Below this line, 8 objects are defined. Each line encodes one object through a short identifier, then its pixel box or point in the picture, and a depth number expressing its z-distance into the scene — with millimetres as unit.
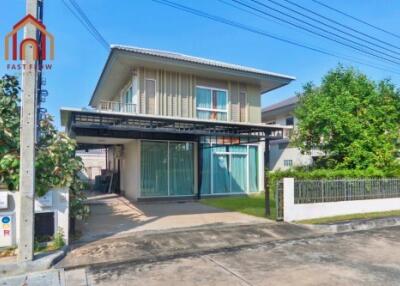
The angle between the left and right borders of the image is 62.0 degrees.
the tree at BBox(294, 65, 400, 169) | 12859
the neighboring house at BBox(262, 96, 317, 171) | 20248
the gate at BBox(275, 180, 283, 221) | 9891
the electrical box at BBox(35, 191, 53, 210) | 6651
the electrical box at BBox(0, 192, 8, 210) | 6262
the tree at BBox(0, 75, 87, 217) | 6508
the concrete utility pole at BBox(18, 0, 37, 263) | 5672
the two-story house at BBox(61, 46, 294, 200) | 13531
